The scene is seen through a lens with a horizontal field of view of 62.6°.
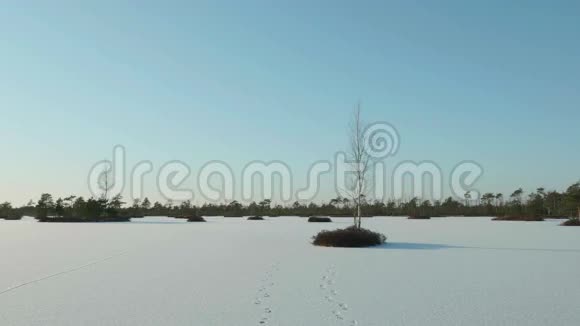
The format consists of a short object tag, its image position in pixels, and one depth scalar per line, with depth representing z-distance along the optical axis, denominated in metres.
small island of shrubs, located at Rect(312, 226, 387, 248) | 15.94
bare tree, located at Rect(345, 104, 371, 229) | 19.00
